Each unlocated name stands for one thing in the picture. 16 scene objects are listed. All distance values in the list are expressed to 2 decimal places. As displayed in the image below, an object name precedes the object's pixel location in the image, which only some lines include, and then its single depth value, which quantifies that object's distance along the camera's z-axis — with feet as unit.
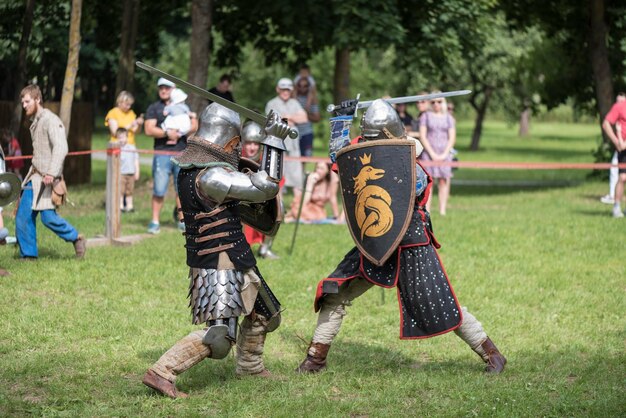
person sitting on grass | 43.14
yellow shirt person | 43.83
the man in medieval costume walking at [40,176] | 29.73
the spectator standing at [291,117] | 43.55
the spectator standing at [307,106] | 48.60
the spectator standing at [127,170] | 44.65
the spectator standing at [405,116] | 47.91
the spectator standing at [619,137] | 43.96
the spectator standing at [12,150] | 43.91
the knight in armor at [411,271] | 19.85
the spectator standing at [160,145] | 39.14
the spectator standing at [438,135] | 45.24
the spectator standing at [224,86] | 43.65
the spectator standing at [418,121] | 45.41
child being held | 39.11
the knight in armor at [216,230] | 18.38
